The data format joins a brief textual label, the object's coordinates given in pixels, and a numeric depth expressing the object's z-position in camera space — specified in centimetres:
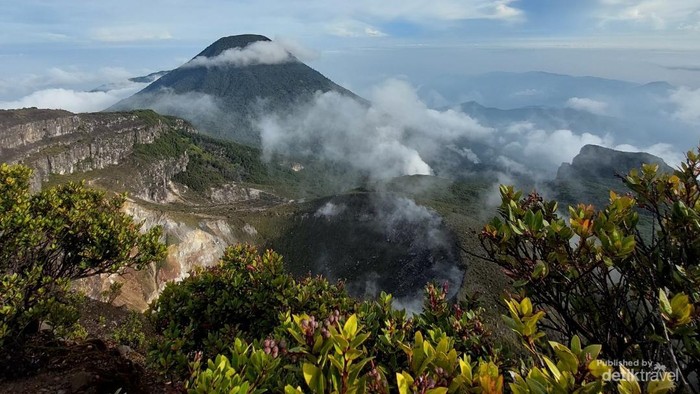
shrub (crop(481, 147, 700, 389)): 459
